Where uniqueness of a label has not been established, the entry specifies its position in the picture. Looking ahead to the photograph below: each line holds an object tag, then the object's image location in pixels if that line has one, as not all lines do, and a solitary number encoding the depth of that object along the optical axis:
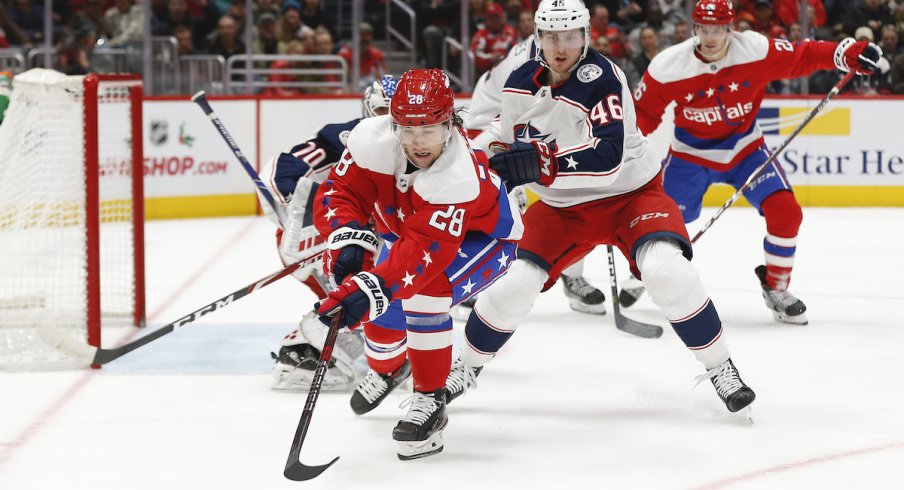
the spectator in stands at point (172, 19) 15.37
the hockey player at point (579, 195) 5.85
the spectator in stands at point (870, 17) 15.25
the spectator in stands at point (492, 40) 15.55
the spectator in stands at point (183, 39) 15.37
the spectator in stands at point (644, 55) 15.41
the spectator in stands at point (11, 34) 15.92
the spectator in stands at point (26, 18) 16.36
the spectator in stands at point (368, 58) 15.72
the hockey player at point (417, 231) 5.07
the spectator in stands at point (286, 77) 15.54
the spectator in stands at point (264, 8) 15.84
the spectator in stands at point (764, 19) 15.80
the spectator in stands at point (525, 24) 15.64
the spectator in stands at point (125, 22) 15.30
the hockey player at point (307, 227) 6.62
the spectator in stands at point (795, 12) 15.38
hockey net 7.29
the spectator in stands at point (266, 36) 15.60
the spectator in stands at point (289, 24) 15.73
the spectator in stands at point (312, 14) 16.09
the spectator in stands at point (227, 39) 15.40
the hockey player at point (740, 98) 8.43
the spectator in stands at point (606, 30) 15.66
